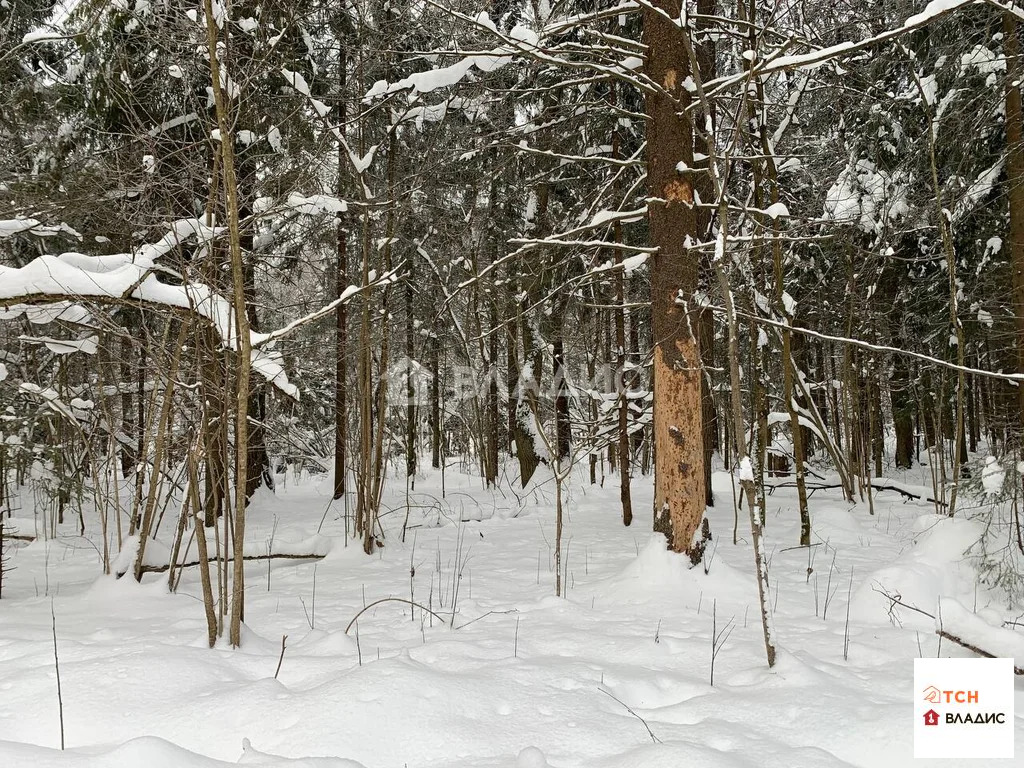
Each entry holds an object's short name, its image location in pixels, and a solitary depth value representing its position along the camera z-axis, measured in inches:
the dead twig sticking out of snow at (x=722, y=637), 144.4
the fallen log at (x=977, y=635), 134.2
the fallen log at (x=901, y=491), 414.8
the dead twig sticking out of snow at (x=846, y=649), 137.7
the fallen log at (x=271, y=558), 207.9
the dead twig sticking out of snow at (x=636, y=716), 99.4
